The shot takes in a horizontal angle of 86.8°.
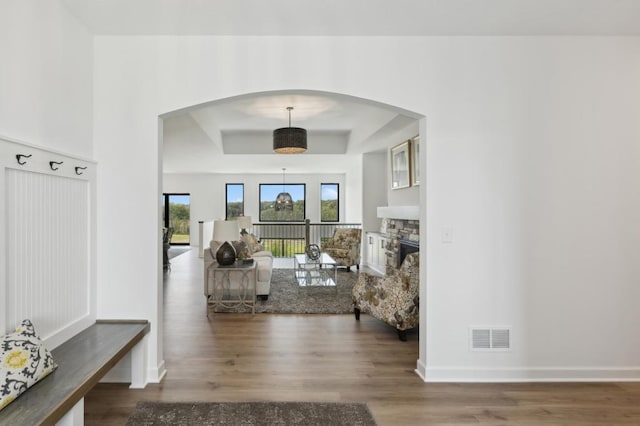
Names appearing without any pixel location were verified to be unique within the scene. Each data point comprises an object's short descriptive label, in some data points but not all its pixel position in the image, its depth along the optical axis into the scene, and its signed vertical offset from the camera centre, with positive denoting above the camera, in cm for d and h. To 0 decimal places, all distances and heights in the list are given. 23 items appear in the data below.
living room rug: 449 -127
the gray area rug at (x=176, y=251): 1013 -121
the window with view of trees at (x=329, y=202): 1225 +40
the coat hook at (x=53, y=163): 216 +33
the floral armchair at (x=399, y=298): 348 -91
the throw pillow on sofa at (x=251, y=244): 644 -59
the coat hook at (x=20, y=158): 189 +32
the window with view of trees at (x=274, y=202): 1215 +41
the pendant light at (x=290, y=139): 532 +117
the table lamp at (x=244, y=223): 794 -22
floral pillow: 160 -75
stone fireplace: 556 -47
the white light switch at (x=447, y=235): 273 -18
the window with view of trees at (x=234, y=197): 1212 +58
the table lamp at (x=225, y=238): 433 -31
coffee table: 572 -119
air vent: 272 -101
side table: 450 -99
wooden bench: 155 -89
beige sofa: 474 -82
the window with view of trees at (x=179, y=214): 1210 -1
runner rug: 214 -132
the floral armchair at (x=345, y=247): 720 -75
